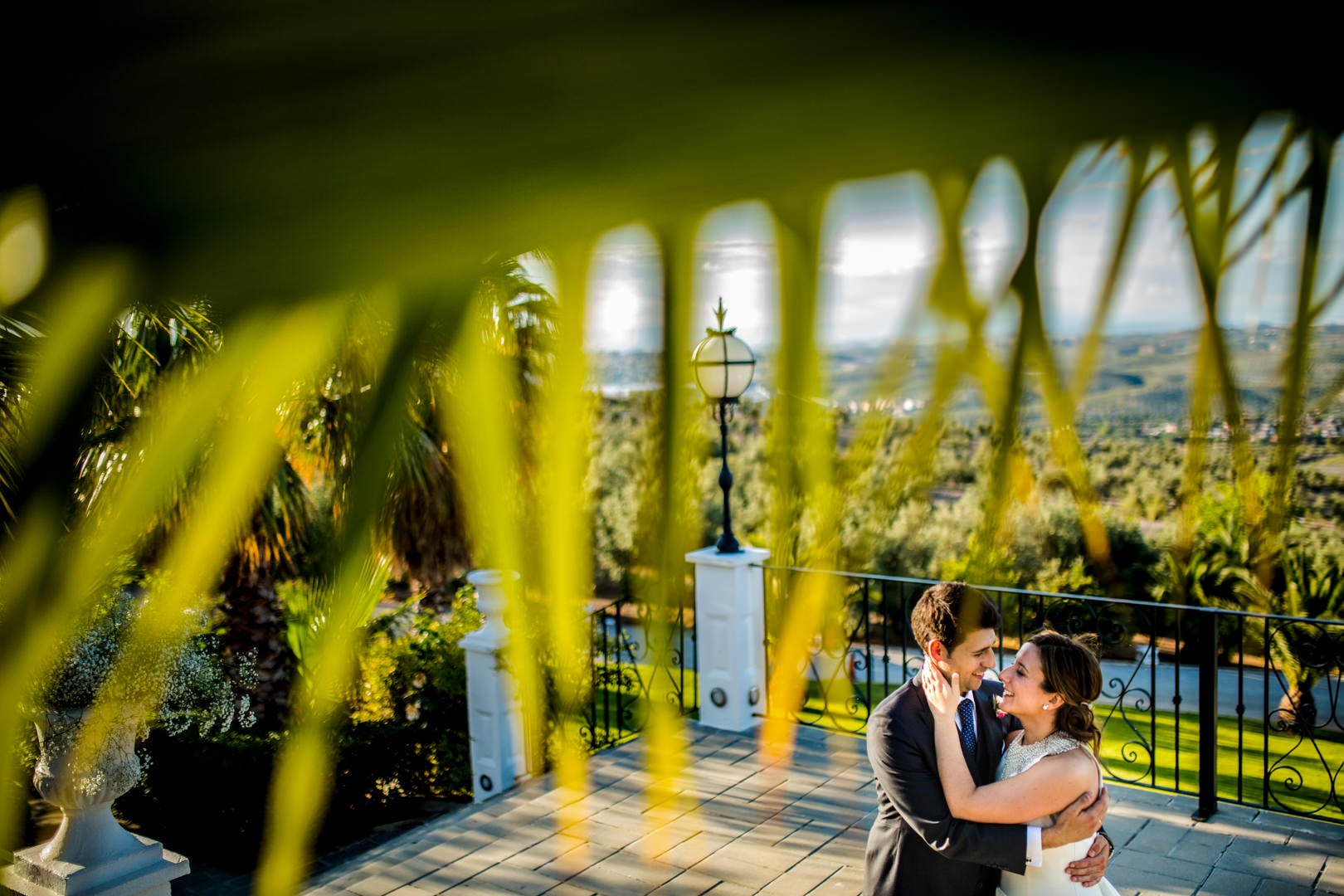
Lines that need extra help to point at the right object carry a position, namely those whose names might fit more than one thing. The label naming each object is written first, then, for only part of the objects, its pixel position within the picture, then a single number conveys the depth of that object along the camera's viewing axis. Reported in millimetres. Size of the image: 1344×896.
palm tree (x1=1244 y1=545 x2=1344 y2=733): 4383
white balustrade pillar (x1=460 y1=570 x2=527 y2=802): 5469
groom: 2053
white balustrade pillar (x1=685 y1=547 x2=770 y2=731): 5715
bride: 2047
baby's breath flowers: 3766
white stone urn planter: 3795
